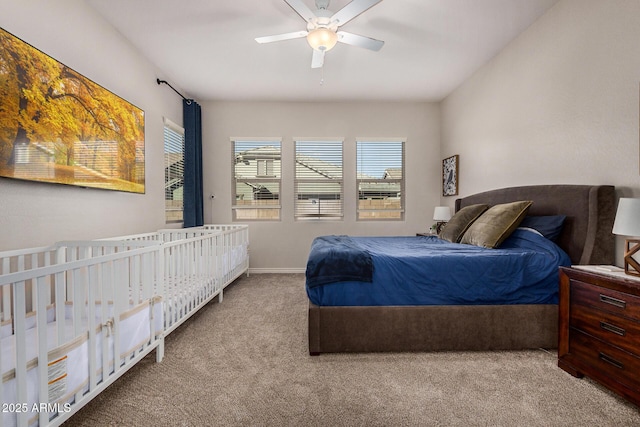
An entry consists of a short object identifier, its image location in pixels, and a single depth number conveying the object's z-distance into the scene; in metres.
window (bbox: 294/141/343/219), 4.13
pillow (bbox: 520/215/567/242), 2.00
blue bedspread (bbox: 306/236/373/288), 1.77
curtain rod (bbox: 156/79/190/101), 3.07
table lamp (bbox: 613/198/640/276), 1.31
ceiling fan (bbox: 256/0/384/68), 1.87
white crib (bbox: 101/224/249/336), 1.94
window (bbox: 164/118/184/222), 3.32
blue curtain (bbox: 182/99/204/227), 3.63
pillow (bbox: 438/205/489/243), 2.62
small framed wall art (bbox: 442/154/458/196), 3.65
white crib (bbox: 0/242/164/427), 0.94
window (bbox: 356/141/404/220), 4.18
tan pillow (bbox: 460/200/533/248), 2.15
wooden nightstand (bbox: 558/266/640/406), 1.27
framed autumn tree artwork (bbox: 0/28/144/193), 1.53
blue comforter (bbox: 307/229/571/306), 1.79
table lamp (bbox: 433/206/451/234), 3.50
